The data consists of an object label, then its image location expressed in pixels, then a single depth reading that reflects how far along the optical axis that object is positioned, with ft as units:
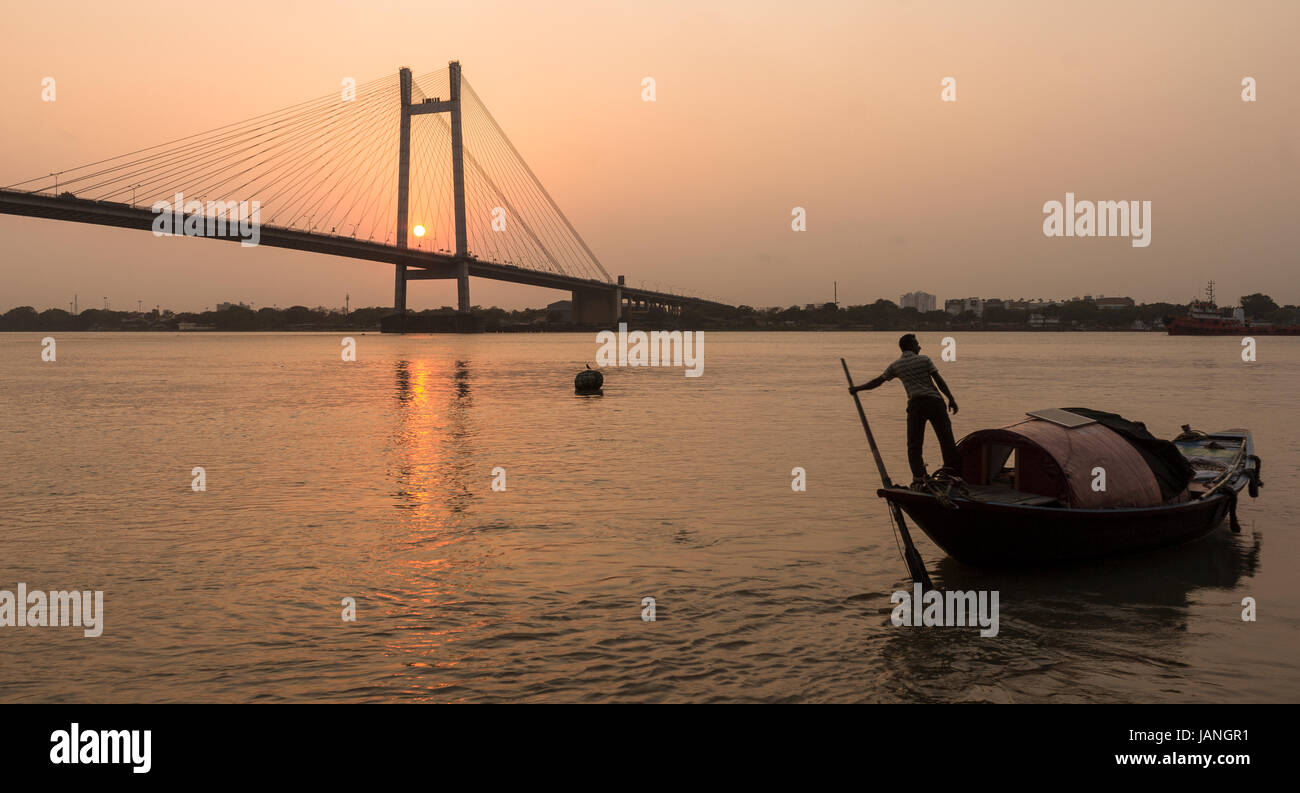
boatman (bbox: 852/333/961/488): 32.96
